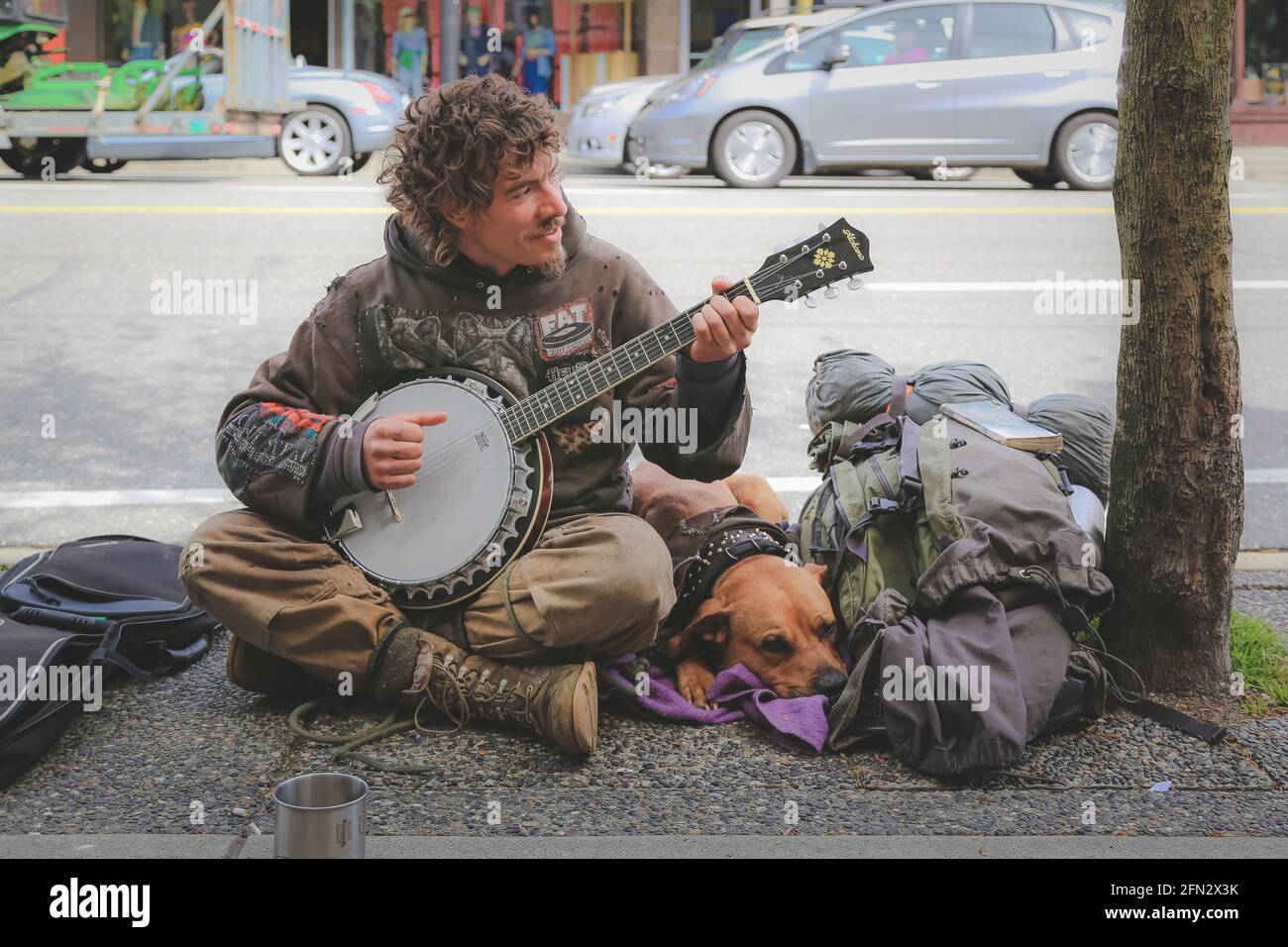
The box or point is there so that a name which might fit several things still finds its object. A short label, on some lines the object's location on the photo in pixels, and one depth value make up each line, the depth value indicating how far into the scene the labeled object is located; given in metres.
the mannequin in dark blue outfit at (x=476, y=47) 19.45
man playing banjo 3.12
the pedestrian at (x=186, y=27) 18.89
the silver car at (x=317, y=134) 13.23
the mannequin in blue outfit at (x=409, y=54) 19.23
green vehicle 12.42
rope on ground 3.04
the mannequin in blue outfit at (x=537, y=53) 19.52
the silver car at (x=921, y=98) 11.71
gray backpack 2.98
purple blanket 3.15
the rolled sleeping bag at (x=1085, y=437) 3.94
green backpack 3.36
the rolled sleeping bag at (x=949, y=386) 3.83
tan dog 3.31
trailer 12.32
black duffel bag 3.09
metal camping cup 2.36
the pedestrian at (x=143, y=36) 19.16
